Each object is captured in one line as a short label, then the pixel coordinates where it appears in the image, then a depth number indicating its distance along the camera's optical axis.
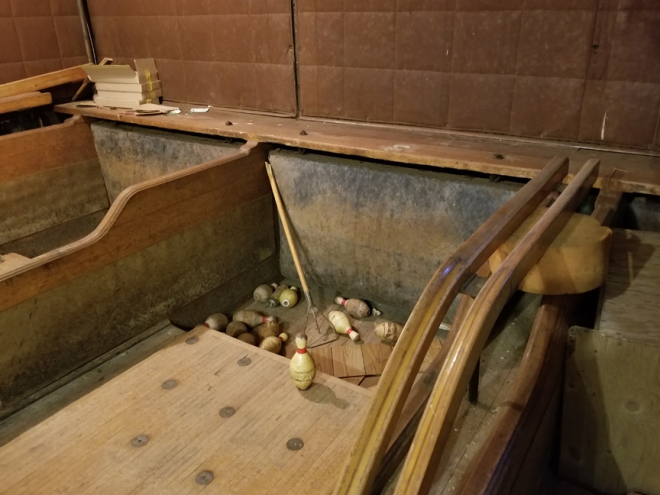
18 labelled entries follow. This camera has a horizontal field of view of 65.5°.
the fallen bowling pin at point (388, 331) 2.61
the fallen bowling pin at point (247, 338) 2.63
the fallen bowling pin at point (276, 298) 3.04
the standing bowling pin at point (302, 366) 2.13
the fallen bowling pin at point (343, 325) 2.69
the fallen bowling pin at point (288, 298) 3.01
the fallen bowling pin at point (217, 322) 2.75
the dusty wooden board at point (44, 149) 3.38
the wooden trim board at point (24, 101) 3.49
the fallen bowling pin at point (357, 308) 2.88
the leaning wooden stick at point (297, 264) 2.79
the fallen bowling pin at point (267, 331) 2.71
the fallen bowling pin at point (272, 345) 2.56
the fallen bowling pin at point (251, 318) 2.83
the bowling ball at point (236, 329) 2.70
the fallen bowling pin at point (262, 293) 3.08
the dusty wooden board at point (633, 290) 1.42
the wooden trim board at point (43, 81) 3.66
